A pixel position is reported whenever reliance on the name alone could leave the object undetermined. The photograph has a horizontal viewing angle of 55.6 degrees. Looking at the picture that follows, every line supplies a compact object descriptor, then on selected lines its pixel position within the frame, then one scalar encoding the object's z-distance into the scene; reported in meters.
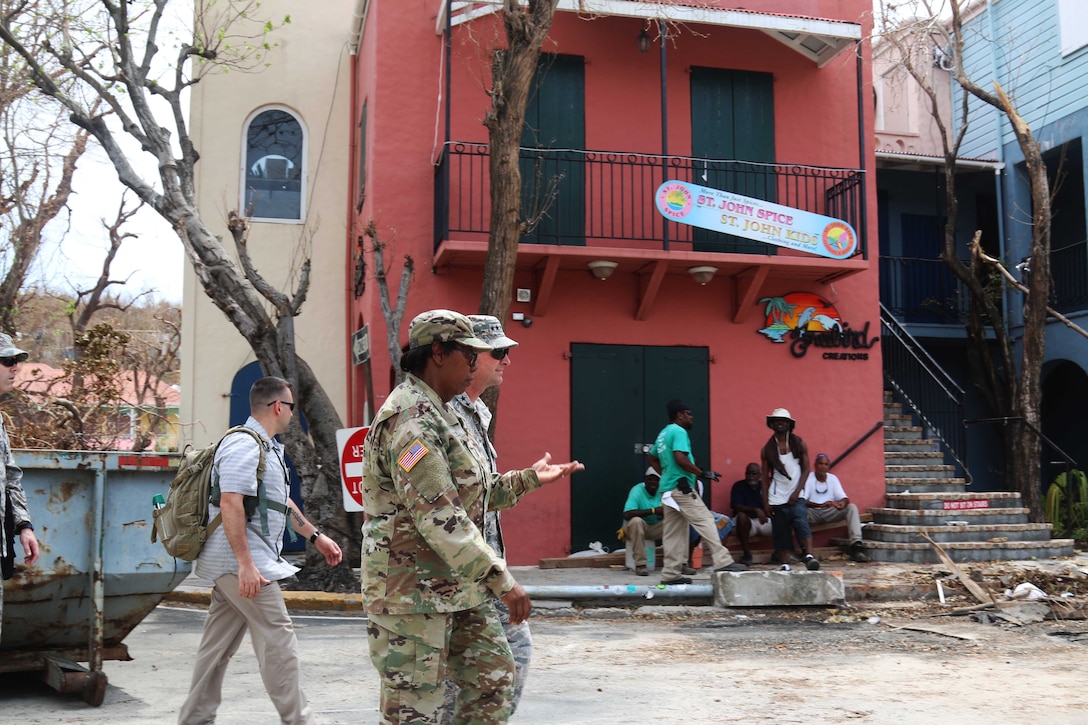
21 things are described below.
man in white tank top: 11.24
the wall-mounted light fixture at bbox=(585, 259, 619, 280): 12.29
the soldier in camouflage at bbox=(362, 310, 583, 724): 3.35
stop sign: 9.04
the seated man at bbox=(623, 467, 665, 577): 11.43
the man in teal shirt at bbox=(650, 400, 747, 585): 10.42
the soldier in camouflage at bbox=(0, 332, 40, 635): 4.73
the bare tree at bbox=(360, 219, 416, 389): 10.74
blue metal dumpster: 5.78
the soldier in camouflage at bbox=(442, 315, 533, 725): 4.07
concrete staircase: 11.95
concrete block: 9.63
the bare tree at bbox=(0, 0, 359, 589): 10.45
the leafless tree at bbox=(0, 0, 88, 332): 14.92
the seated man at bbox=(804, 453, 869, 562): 12.18
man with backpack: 4.64
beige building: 14.11
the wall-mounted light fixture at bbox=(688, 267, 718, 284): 12.66
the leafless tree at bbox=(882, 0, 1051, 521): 14.41
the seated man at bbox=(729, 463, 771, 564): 11.96
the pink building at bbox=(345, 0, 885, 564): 12.43
